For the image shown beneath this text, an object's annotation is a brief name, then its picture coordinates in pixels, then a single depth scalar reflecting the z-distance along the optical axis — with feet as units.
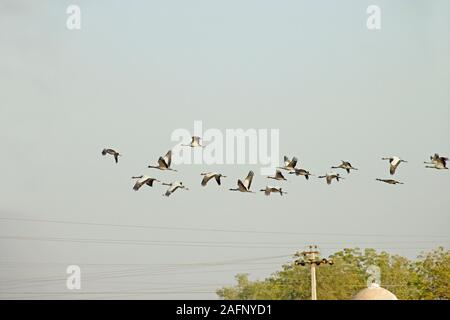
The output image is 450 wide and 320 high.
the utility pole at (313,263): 212.02
